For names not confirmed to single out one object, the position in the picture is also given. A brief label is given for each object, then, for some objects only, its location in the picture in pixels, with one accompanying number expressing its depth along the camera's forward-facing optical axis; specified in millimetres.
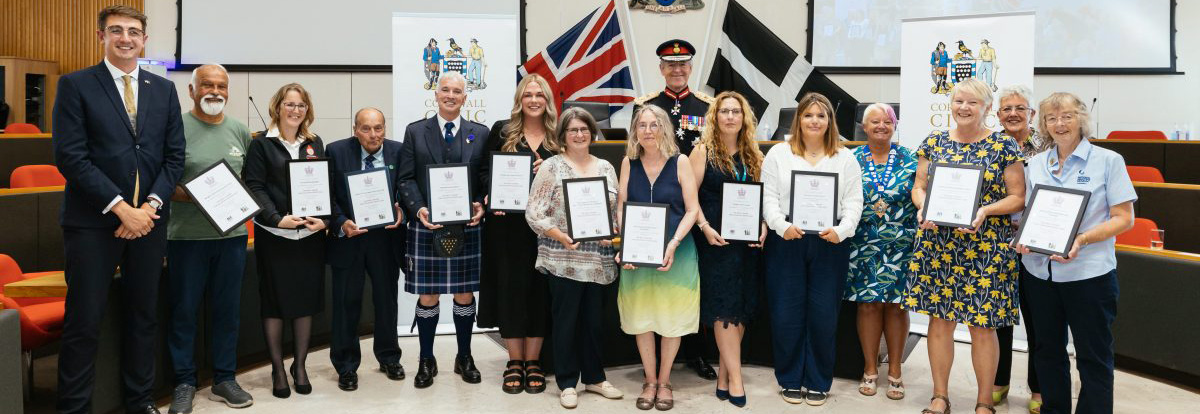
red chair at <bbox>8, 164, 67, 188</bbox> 5820
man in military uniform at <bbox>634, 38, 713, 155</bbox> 4527
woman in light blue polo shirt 3164
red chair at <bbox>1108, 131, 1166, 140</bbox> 9164
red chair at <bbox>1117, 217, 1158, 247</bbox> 4824
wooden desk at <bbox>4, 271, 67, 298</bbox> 3363
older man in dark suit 4035
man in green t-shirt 3660
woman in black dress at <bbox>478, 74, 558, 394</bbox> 4008
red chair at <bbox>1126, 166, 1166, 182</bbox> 7027
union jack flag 8852
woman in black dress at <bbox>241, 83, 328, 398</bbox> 3822
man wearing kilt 4027
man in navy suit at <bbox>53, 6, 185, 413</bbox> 3197
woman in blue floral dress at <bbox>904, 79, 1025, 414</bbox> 3477
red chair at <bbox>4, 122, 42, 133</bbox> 8953
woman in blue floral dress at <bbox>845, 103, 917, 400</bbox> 3928
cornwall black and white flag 8453
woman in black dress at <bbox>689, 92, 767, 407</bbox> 3844
